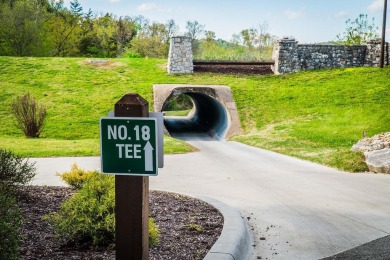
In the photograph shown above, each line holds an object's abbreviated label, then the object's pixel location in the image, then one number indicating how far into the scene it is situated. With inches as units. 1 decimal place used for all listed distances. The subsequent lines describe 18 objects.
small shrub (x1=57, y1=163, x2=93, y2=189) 301.9
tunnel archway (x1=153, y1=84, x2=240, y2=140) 880.9
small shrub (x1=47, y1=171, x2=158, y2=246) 199.9
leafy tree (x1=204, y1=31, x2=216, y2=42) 2314.2
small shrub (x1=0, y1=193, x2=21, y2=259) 136.3
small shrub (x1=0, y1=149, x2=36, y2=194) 266.1
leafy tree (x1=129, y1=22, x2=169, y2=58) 2068.2
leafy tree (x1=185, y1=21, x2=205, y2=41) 2386.7
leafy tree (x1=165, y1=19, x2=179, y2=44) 2367.1
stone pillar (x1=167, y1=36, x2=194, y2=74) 1154.0
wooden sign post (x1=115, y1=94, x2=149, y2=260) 136.5
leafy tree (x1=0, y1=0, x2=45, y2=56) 1622.8
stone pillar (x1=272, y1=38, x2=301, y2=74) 1171.9
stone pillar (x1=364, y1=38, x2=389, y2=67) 1220.0
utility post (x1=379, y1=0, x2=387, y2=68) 1140.5
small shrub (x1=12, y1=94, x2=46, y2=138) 754.2
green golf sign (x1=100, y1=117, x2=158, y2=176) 133.9
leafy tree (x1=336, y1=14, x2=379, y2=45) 1802.4
